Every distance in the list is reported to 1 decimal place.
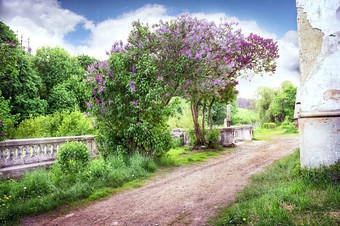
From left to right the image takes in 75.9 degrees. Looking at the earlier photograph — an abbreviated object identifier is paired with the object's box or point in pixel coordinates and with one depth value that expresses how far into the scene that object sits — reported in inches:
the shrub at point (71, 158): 232.1
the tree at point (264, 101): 1439.5
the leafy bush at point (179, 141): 530.3
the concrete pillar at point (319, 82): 171.6
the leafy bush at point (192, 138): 482.0
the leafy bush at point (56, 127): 409.7
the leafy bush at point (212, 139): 475.8
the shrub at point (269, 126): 1242.6
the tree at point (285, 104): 1259.8
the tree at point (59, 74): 934.2
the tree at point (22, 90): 669.3
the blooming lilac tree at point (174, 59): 298.5
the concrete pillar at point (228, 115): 640.2
